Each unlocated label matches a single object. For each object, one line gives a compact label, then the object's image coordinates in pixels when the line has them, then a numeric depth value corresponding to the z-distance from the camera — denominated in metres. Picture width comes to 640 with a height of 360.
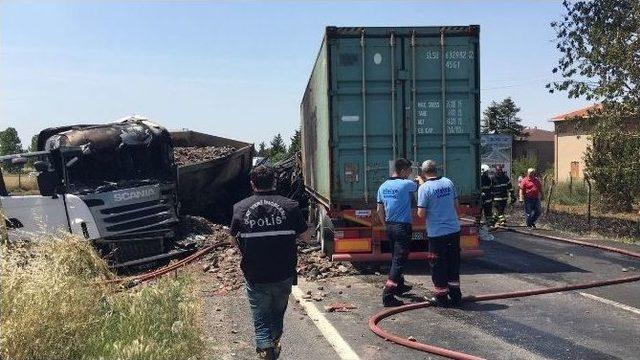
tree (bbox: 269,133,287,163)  54.94
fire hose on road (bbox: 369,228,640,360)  5.95
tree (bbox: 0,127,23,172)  67.40
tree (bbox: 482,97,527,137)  75.25
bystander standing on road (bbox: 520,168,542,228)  17.86
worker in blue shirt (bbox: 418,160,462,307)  8.06
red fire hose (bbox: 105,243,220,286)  10.14
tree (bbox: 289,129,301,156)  47.02
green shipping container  10.63
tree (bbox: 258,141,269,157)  42.76
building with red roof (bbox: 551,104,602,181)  43.38
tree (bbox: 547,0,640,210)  16.83
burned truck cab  11.60
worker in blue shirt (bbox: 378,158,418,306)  8.19
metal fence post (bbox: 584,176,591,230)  19.40
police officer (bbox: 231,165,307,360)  5.43
